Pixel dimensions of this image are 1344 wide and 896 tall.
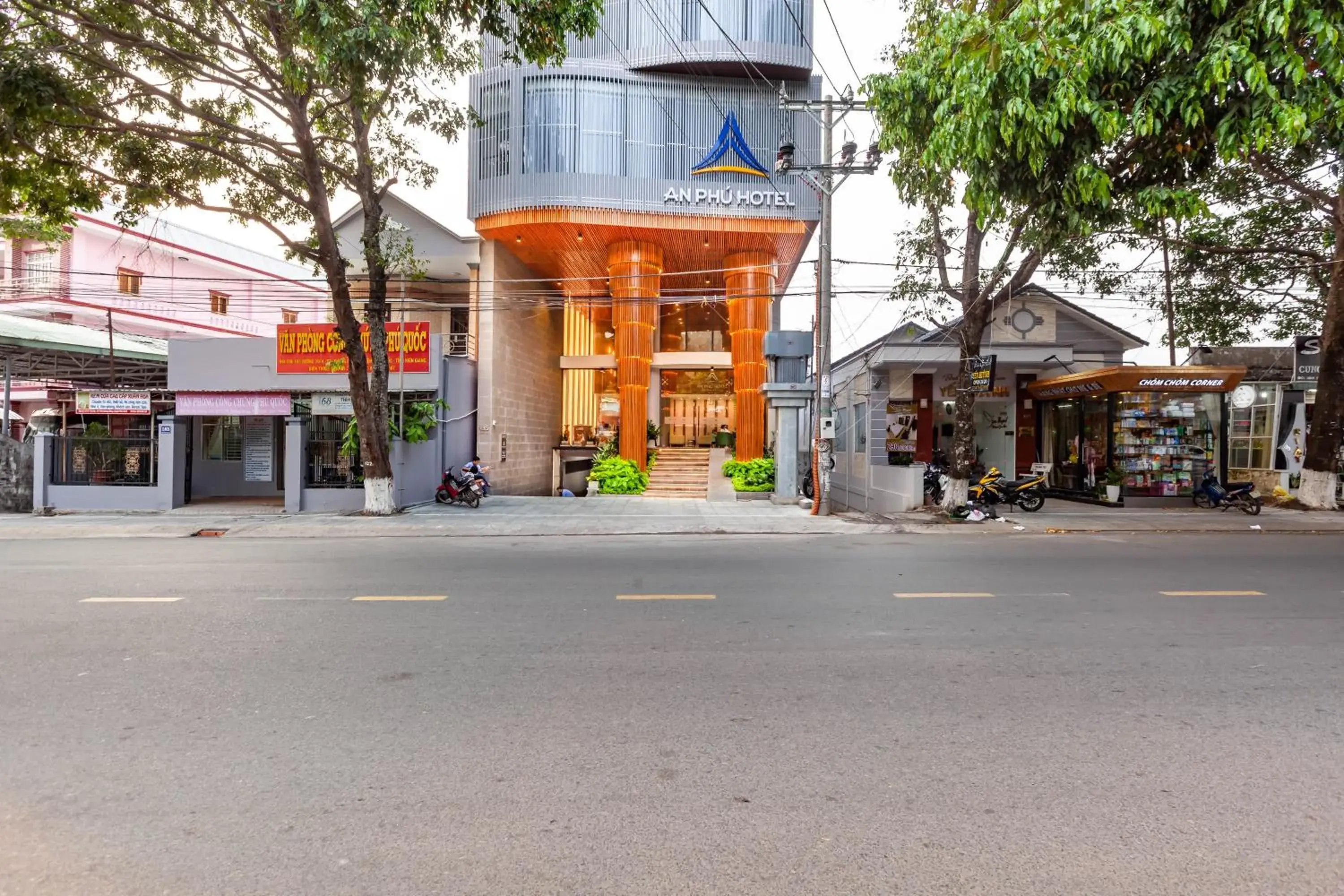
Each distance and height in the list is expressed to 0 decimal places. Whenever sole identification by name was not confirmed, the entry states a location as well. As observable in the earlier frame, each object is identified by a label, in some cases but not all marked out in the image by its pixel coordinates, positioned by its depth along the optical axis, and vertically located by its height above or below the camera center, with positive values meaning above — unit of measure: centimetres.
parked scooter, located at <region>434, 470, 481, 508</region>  1759 -130
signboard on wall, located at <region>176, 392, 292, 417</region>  1786 +78
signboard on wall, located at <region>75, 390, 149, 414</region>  1678 +72
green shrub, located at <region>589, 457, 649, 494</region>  2217 -112
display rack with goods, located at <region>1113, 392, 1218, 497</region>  1738 +16
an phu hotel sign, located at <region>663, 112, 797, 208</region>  2173 +809
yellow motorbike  1562 -103
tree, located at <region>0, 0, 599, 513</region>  890 +510
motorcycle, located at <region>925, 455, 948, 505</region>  1727 -92
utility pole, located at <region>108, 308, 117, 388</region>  1816 +187
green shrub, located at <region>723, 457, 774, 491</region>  2014 -99
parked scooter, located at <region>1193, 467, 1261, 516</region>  1556 -108
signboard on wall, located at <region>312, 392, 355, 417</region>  1733 +76
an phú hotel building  2122 +766
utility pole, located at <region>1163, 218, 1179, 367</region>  1845 +322
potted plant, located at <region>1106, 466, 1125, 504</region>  1727 -89
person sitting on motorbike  1784 -79
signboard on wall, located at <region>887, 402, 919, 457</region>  2222 +58
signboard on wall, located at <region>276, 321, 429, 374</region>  1786 +212
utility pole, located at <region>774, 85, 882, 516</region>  1499 +537
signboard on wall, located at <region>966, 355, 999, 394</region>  1430 +141
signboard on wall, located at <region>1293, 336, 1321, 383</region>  1736 +222
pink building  2503 +572
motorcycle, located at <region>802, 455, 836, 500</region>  1866 -116
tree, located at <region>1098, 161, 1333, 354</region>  1499 +404
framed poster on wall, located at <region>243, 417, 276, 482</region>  1975 -34
